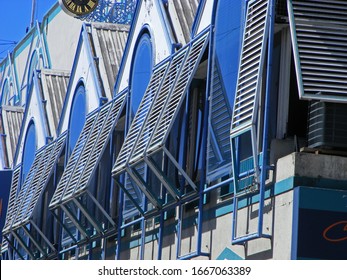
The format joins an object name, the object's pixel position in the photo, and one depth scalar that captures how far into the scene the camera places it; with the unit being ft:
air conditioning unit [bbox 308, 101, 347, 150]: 71.41
